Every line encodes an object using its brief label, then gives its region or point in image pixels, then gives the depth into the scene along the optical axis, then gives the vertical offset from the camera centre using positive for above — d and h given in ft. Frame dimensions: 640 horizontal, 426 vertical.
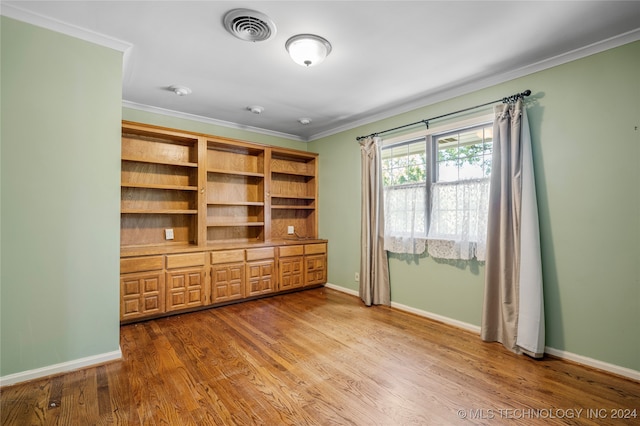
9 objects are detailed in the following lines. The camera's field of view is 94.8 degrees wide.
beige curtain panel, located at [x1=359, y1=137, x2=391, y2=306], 12.75 -0.84
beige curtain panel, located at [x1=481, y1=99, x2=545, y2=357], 8.25 -0.91
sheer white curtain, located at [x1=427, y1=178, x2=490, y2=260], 9.77 -0.10
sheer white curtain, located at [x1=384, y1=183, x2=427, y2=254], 11.66 -0.06
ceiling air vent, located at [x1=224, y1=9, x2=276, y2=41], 6.65 +4.58
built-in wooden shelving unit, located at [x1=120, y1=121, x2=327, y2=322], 11.16 -0.22
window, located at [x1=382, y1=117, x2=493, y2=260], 9.96 +0.97
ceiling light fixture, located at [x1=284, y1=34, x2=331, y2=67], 7.50 +4.43
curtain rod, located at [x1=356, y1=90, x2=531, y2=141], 8.84 +3.73
